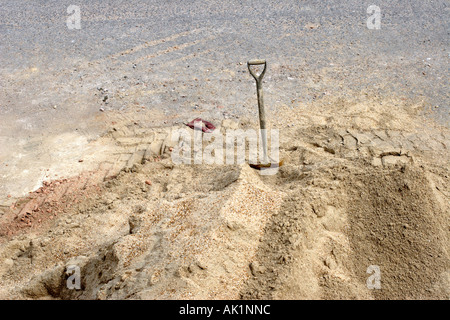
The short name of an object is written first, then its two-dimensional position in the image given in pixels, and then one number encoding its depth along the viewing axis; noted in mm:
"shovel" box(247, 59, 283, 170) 4338
